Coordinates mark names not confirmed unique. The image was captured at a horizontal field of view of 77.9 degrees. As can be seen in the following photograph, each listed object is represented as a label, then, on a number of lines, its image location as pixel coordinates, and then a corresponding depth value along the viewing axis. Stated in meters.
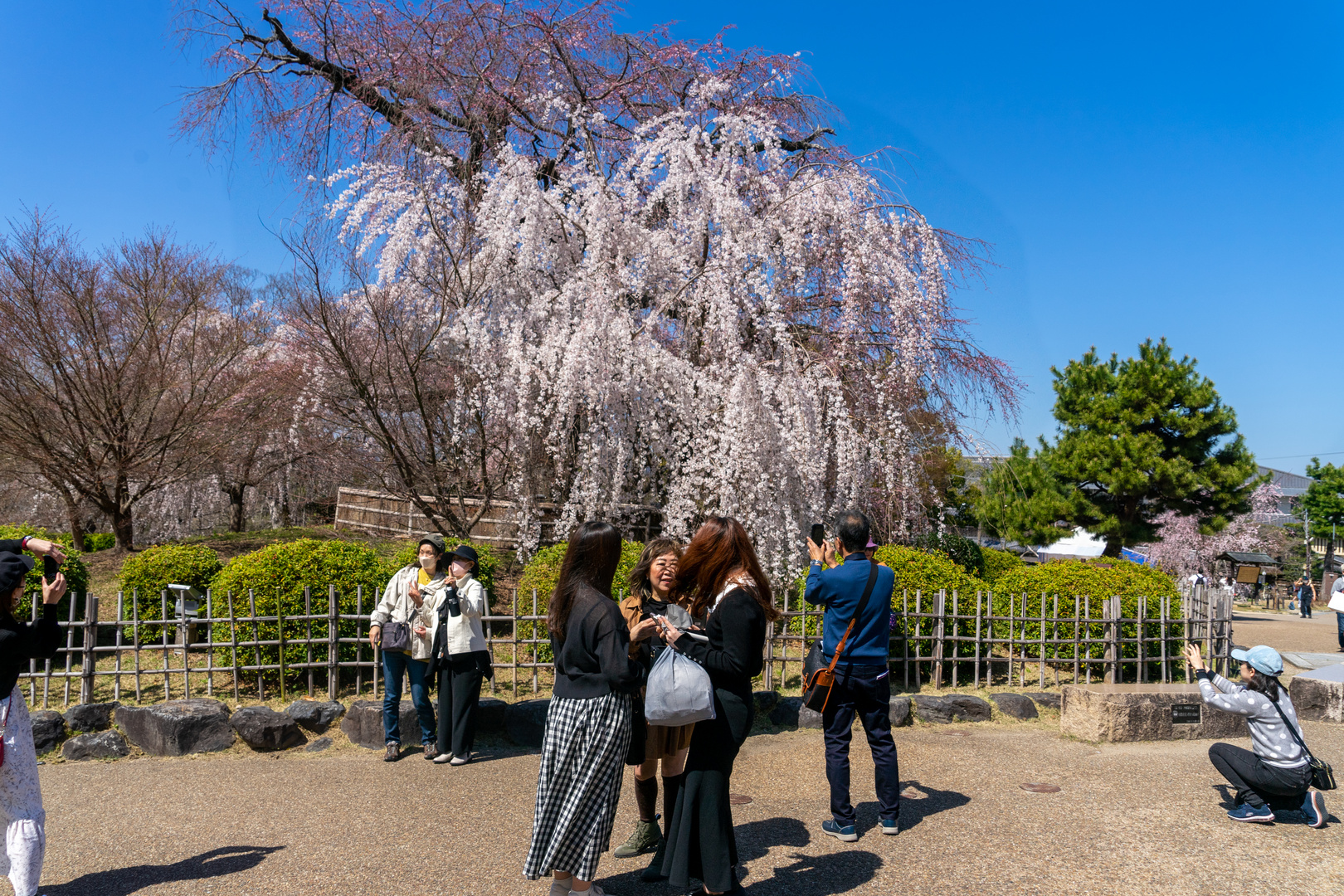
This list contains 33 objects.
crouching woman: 4.50
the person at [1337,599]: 12.09
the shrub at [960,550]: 11.85
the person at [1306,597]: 26.64
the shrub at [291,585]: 6.72
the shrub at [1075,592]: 8.17
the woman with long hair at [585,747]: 3.13
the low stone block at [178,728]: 5.70
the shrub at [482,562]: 7.49
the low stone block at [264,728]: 5.80
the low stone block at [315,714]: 5.98
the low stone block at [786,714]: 6.62
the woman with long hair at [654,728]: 3.52
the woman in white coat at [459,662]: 5.46
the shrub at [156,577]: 7.68
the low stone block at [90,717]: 5.82
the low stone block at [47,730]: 5.60
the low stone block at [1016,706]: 7.17
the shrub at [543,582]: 7.11
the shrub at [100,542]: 15.18
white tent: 40.97
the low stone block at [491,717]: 6.12
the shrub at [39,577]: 7.05
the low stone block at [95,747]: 5.62
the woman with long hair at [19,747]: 3.24
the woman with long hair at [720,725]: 3.32
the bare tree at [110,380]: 11.16
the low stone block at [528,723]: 6.02
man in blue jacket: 4.23
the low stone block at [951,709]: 6.95
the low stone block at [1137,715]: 6.29
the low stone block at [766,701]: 6.58
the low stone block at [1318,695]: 7.64
